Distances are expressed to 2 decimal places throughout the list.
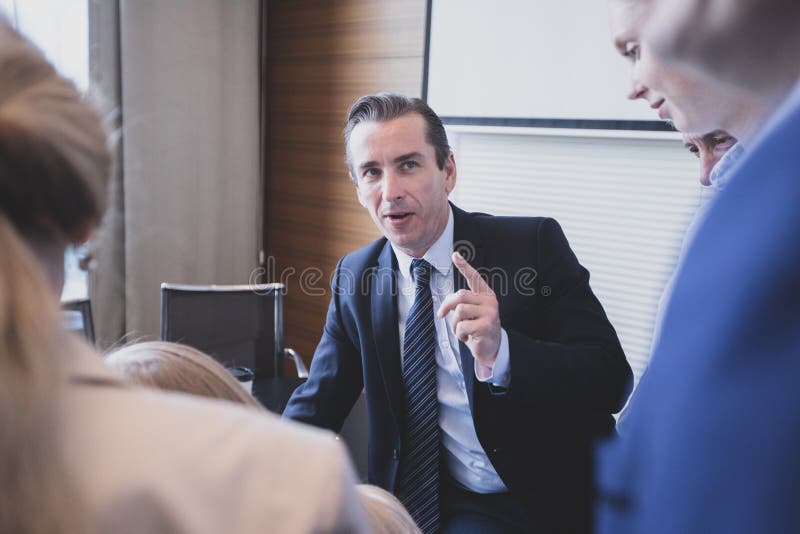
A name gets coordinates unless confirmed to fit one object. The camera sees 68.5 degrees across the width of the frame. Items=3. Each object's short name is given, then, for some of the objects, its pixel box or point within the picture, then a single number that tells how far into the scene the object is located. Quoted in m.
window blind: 2.48
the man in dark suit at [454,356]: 1.51
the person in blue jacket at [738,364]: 0.45
